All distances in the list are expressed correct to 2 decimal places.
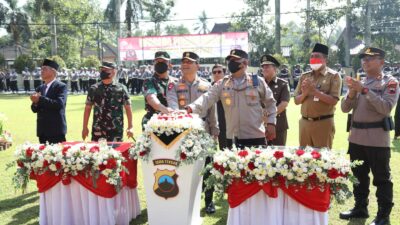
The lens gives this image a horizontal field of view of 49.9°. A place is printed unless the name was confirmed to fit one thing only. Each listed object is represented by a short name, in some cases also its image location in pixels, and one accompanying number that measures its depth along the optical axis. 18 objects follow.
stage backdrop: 26.44
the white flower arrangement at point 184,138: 4.36
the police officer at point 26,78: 29.70
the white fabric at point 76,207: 4.71
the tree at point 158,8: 43.03
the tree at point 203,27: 83.62
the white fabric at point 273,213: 4.03
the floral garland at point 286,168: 3.86
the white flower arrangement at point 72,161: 4.55
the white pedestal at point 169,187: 4.48
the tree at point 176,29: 82.81
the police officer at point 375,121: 4.60
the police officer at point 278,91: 6.29
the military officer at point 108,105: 5.94
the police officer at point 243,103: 4.86
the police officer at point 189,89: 5.40
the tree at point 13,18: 46.22
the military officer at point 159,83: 5.68
